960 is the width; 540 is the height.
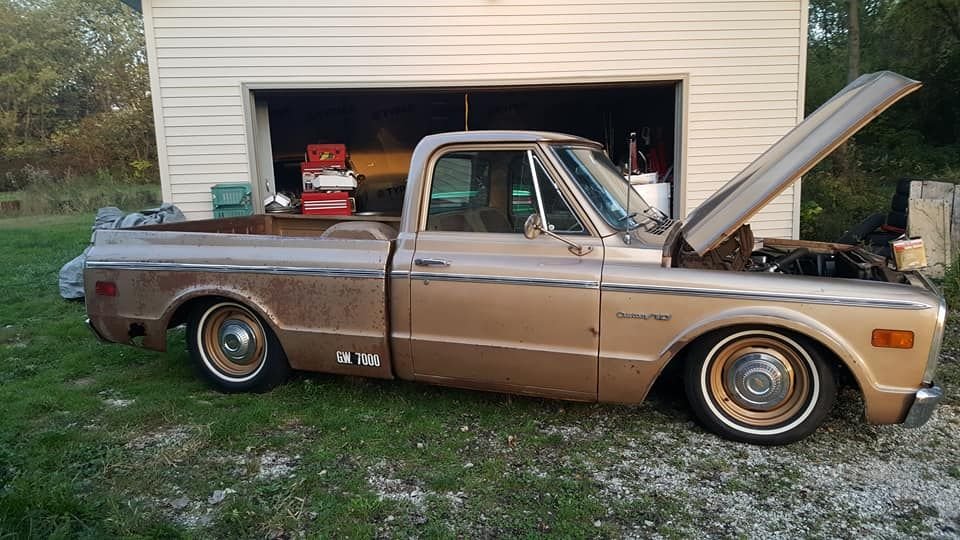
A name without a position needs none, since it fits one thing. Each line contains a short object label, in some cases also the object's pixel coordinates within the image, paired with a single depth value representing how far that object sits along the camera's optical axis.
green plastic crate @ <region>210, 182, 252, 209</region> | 8.87
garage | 8.80
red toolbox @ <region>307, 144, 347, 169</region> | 10.27
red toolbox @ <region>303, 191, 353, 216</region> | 9.80
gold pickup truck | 3.38
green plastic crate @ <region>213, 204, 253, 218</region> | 8.87
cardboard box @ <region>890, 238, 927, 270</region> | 3.60
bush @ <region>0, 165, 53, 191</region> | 24.16
